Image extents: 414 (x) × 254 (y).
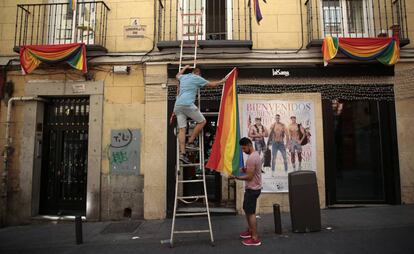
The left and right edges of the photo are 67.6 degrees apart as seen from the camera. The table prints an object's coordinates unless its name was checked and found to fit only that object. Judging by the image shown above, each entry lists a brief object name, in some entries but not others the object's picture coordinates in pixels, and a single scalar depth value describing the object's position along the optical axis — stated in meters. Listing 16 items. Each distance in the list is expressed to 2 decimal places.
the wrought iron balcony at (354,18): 8.60
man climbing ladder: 6.10
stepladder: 7.76
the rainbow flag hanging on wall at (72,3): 8.26
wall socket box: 8.55
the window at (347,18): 8.88
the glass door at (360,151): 8.35
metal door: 9.03
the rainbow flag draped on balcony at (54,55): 8.24
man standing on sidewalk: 5.92
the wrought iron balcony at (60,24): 8.93
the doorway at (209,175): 8.34
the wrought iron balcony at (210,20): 8.77
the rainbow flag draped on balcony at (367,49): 7.96
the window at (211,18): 8.95
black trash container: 6.45
